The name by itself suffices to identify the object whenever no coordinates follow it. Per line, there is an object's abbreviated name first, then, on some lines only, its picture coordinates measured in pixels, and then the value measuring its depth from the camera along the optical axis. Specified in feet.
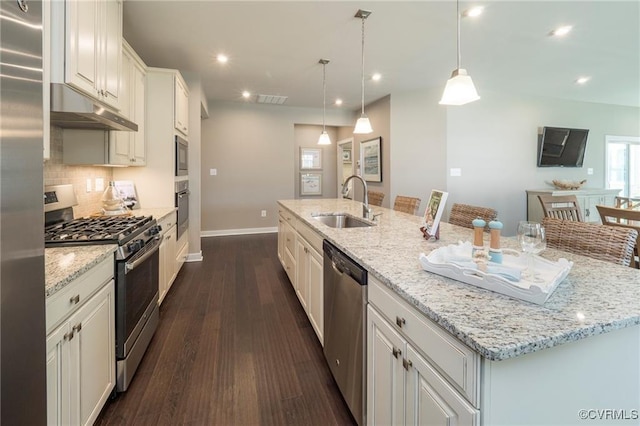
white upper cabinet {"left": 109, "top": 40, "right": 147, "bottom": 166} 8.38
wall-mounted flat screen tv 18.42
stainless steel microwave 11.32
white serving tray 3.00
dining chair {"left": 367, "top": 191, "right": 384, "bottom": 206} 12.89
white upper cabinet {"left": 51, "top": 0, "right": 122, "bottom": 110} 5.32
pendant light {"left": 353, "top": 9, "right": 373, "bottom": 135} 9.69
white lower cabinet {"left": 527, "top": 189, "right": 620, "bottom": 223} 17.51
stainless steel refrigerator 2.27
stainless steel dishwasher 4.49
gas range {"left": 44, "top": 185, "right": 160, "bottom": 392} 5.45
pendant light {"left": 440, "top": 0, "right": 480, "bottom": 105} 6.17
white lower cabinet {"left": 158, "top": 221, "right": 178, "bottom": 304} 8.98
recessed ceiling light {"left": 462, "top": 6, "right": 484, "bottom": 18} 8.79
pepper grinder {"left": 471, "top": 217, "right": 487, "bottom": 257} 4.05
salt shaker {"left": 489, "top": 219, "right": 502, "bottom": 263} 3.85
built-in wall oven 11.52
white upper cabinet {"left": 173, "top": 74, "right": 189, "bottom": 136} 11.22
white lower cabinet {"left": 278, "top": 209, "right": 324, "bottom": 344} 6.73
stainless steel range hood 5.41
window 20.85
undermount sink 9.51
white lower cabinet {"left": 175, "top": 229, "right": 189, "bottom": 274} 11.33
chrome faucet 8.69
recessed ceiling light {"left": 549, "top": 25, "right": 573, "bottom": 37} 10.08
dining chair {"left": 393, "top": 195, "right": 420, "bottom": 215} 10.64
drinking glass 3.68
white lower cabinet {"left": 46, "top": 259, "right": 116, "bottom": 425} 3.72
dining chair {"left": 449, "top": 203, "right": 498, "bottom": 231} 7.05
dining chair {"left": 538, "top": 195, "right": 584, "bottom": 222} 8.42
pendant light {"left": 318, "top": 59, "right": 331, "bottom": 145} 12.78
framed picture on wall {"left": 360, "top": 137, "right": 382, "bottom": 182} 18.24
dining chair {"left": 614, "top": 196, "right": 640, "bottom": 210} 13.66
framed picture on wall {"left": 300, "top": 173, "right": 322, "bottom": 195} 22.81
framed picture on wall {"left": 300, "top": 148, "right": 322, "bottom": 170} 22.80
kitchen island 2.42
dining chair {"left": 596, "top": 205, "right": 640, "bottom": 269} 7.43
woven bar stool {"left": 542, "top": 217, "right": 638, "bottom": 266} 4.50
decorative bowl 18.01
